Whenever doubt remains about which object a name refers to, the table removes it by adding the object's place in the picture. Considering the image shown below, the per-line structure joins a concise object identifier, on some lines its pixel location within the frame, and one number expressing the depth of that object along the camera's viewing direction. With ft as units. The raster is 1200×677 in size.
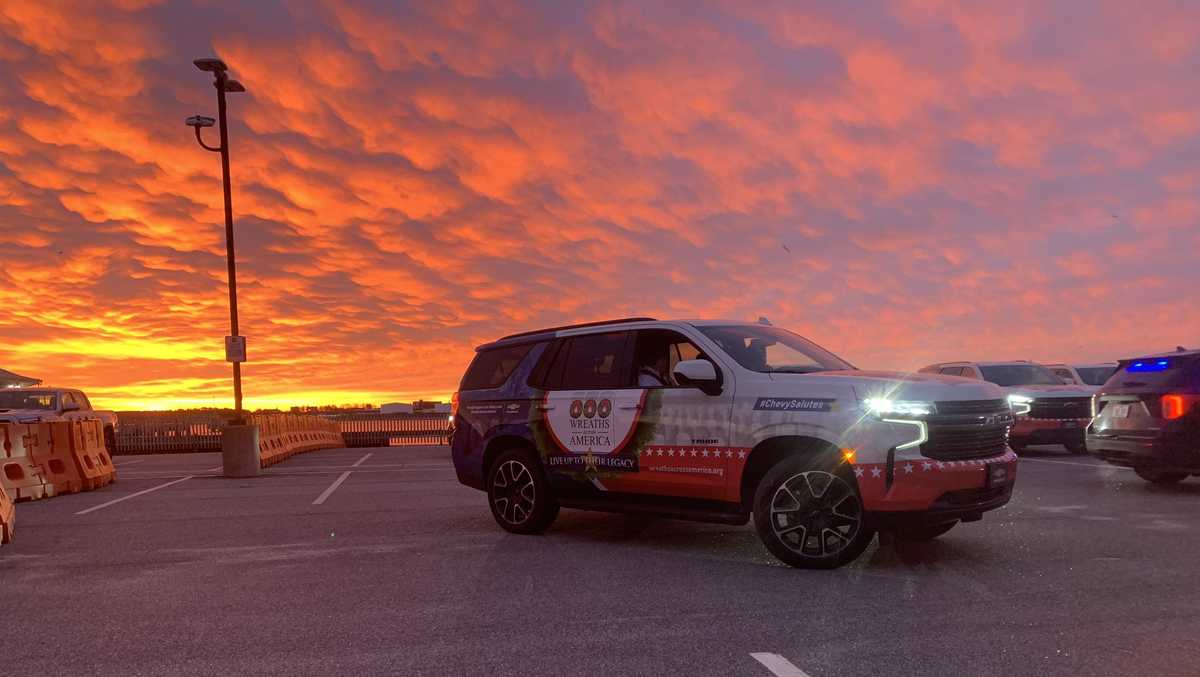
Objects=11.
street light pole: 60.80
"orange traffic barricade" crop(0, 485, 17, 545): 28.18
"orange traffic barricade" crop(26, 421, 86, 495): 45.57
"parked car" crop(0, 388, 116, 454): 70.59
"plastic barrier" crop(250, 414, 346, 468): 68.13
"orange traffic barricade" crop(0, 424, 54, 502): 41.63
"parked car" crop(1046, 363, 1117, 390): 69.82
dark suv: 35.42
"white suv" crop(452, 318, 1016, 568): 21.02
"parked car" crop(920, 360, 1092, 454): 56.49
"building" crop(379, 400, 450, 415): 133.18
